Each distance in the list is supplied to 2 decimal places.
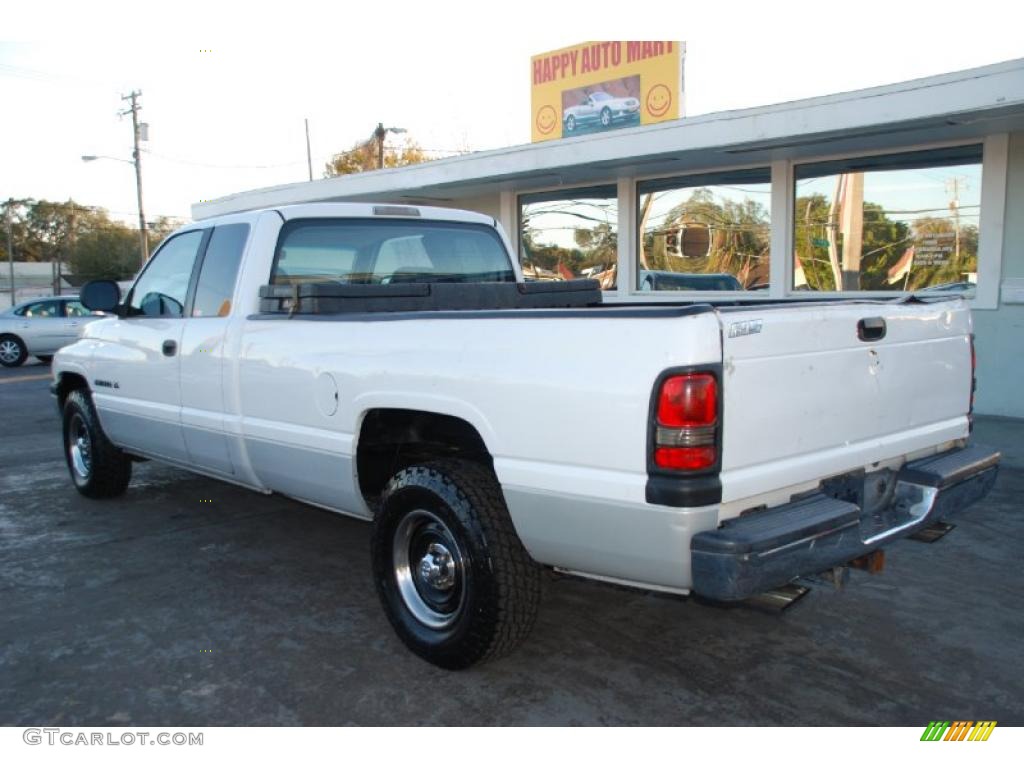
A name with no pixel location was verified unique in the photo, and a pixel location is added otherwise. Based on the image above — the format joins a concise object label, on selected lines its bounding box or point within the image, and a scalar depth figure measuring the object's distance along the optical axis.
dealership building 8.32
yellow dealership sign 20.00
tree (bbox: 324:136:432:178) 43.59
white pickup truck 2.67
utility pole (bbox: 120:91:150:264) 36.34
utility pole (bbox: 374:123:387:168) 37.66
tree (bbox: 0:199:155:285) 55.56
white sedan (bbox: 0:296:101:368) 17.78
